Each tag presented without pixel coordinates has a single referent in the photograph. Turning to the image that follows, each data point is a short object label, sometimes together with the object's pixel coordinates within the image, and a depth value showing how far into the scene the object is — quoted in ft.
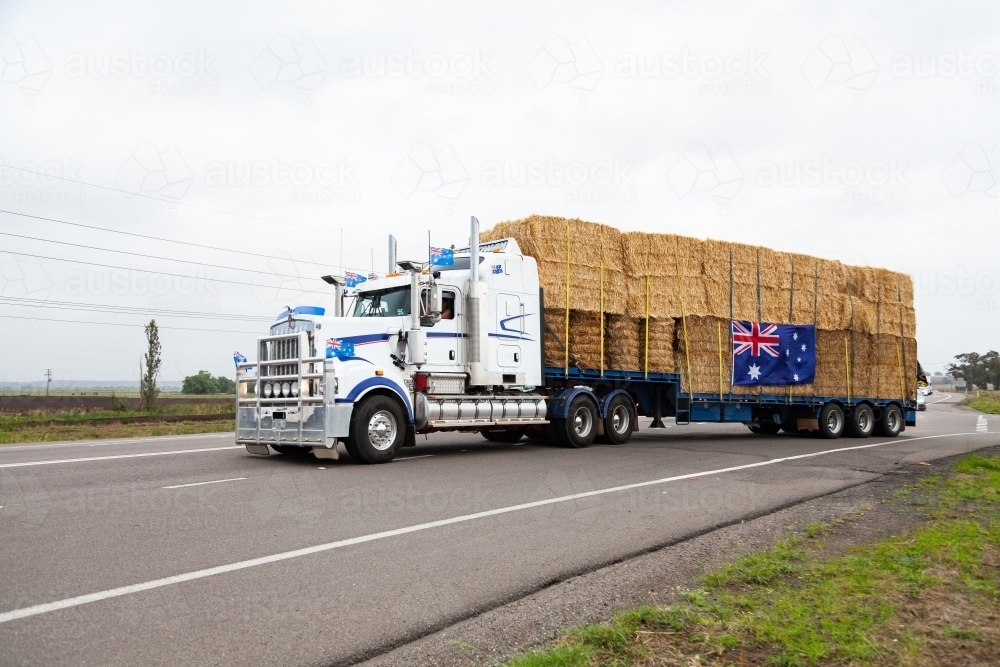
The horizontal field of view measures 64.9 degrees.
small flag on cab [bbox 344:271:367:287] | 49.57
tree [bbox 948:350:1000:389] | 403.95
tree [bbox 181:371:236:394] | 304.71
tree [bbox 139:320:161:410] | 120.88
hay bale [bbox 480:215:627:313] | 51.44
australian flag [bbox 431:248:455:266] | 45.98
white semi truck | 40.14
